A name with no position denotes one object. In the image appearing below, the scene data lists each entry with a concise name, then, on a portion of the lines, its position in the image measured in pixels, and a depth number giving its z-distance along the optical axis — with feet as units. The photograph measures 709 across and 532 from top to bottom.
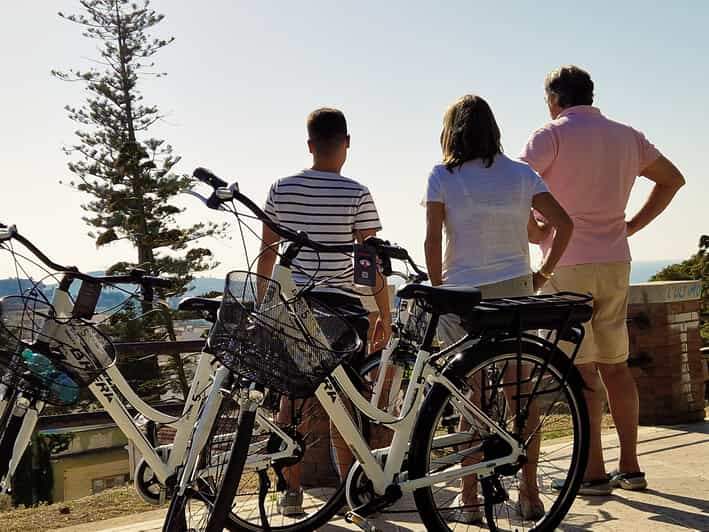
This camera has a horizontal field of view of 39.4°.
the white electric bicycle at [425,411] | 9.30
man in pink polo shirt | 13.38
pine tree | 102.68
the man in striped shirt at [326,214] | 12.05
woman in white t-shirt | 11.63
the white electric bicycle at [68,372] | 9.53
